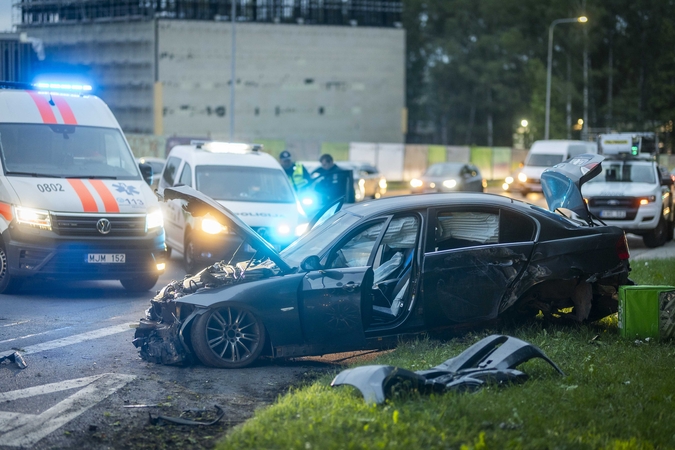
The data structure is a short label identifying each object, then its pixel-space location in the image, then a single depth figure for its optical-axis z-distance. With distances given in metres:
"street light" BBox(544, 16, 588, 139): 54.52
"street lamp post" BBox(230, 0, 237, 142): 35.75
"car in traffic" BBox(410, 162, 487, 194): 34.75
